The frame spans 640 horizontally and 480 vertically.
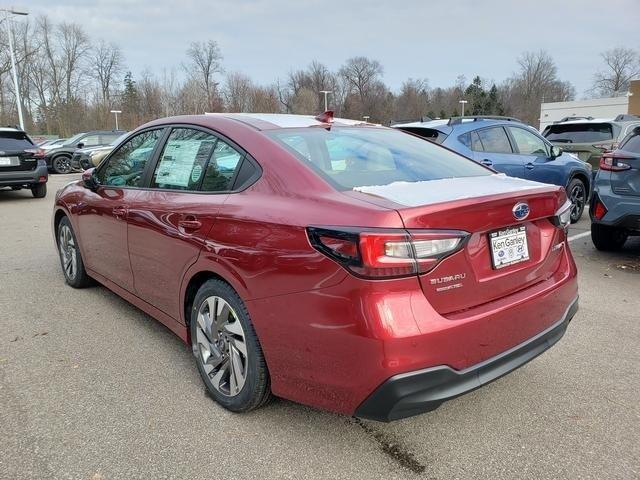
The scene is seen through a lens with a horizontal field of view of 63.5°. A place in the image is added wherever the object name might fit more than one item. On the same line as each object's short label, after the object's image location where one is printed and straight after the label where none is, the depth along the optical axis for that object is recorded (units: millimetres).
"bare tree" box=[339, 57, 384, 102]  99431
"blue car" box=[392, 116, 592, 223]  6949
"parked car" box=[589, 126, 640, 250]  5398
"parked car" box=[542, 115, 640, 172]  10125
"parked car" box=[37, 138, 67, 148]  26441
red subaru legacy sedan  2043
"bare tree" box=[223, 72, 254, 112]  66762
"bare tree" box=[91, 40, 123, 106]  67688
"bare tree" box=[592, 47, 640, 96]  85938
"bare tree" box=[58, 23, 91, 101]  60188
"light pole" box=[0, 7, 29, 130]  25891
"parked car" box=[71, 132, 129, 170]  18853
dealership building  53938
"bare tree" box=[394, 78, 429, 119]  87938
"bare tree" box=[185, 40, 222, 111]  63656
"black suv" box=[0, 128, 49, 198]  11578
